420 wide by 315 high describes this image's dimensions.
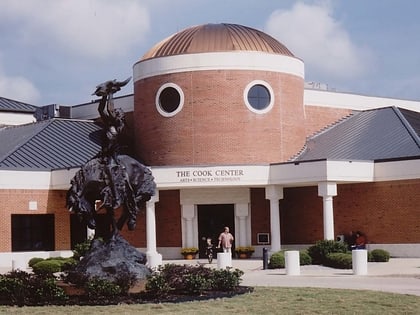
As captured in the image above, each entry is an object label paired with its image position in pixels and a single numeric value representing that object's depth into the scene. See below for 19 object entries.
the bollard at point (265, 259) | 35.50
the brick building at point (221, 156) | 43.78
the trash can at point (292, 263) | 31.14
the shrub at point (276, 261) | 35.15
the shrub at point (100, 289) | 20.08
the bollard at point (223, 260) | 34.41
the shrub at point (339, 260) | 33.28
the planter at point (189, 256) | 45.16
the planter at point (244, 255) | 44.75
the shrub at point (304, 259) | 35.56
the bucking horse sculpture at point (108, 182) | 22.28
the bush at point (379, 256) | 36.72
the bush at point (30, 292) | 20.31
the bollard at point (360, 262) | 30.09
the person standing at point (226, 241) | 39.69
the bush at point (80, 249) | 37.22
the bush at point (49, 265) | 35.87
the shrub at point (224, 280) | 21.47
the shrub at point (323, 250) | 35.84
